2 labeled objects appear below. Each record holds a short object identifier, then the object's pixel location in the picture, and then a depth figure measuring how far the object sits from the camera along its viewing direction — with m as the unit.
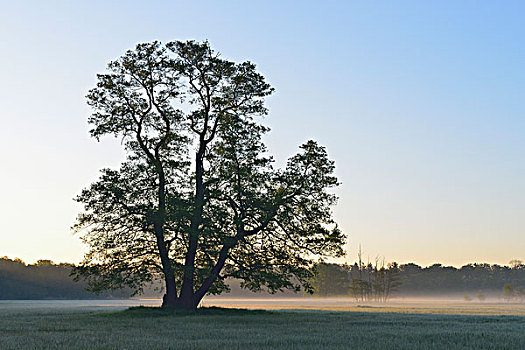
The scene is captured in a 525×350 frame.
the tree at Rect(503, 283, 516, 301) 173.38
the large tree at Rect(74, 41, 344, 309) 36.41
